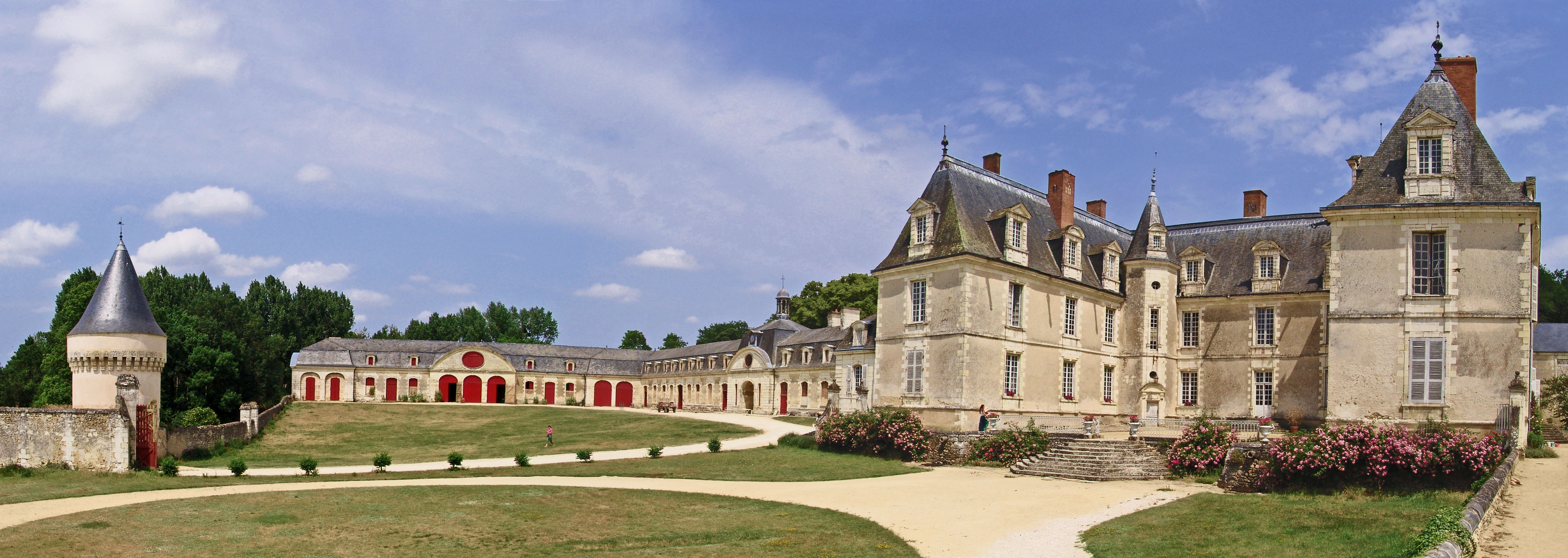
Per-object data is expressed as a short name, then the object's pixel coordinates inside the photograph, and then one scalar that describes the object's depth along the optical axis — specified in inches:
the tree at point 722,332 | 3636.8
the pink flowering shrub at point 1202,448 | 750.5
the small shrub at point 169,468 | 852.0
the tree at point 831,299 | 2256.4
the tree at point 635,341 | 3700.8
